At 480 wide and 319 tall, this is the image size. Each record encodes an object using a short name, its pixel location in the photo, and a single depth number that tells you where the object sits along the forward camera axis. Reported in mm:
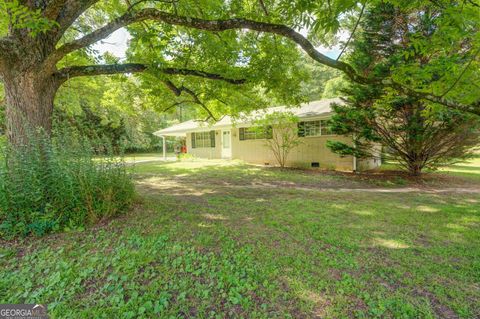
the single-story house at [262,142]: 11688
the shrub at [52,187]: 3303
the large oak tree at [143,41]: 3051
